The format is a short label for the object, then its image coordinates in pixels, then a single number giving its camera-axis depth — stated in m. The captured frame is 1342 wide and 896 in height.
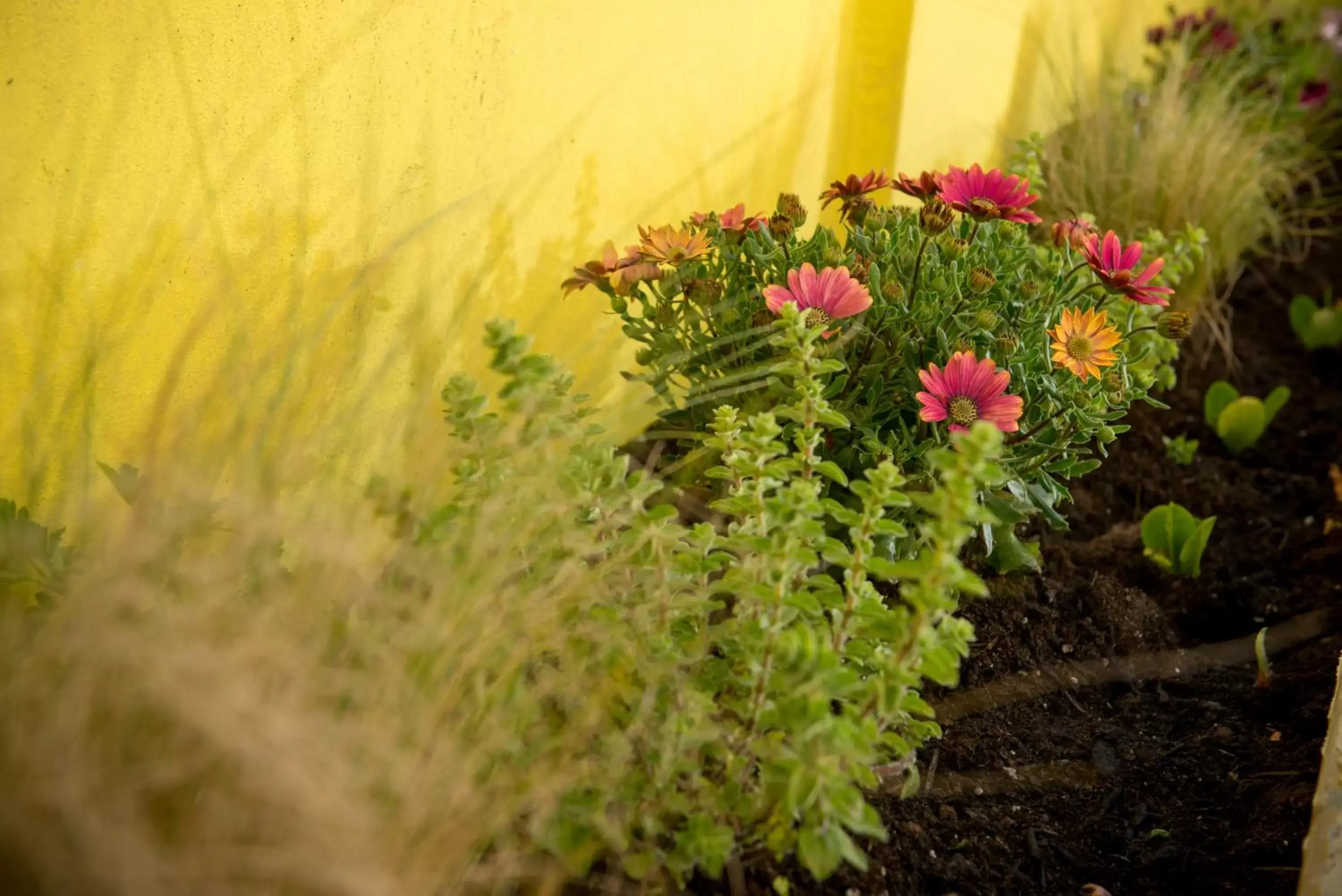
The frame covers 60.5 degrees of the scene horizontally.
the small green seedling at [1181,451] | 2.77
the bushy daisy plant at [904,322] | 1.79
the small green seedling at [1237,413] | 2.81
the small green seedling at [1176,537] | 2.29
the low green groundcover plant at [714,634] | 1.25
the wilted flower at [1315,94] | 4.07
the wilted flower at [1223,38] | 4.01
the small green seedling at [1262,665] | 2.05
